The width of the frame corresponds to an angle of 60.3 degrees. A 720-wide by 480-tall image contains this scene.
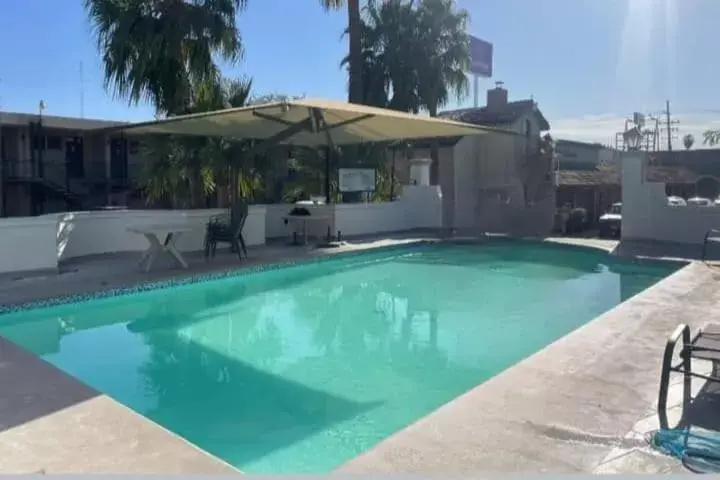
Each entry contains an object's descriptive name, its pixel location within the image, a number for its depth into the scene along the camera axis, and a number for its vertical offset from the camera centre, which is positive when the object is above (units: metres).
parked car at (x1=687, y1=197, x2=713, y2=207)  18.22 +0.10
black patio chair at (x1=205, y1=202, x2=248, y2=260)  12.26 -0.54
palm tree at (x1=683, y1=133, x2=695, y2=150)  53.69 +5.69
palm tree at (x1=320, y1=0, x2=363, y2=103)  19.14 +4.68
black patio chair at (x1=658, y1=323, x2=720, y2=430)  4.05 -1.01
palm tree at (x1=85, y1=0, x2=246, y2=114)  13.64 +3.62
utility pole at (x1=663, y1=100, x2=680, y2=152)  45.38 +6.02
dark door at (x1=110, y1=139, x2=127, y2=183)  24.39 +1.79
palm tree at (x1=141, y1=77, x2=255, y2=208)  14.02 +1.04
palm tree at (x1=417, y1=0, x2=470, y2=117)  20.73 +5.24
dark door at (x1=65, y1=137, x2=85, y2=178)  23.55 +1.79
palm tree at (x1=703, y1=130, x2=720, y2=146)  27.94 +3.21
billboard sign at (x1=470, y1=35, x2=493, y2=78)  33.38 +8.17
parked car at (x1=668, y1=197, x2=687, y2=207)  16.08 +0.10
